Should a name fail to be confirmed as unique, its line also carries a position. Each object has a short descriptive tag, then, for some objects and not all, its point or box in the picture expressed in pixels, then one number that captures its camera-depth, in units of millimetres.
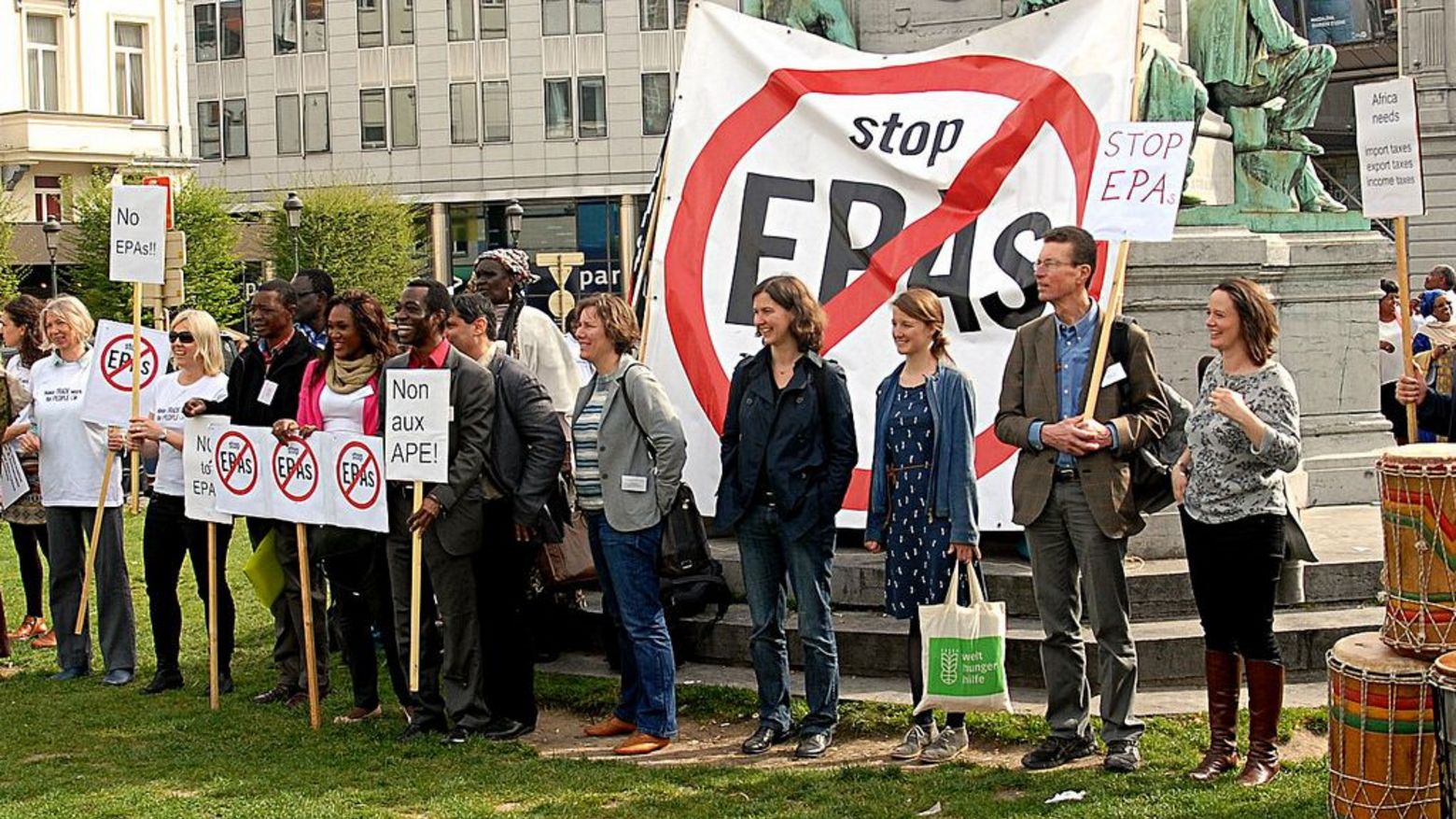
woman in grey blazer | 8523
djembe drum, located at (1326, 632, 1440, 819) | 6250
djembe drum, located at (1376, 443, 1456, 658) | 6301
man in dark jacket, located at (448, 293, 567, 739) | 8859
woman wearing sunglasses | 10188
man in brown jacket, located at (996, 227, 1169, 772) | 7559
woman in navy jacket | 8180
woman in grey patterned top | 7141
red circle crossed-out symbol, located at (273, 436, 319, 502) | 9117
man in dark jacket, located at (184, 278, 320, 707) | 9727
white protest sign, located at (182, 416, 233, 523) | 9711
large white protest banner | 9625
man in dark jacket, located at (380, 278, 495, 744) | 8758
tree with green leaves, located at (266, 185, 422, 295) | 53844
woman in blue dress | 7969
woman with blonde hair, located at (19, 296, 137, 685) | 10672
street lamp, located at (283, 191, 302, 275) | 40562
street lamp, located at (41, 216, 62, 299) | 47031
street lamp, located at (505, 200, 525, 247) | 42156
